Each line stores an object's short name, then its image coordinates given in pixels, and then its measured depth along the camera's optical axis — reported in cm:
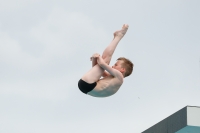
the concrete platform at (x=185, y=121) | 2777
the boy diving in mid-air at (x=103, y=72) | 1284
